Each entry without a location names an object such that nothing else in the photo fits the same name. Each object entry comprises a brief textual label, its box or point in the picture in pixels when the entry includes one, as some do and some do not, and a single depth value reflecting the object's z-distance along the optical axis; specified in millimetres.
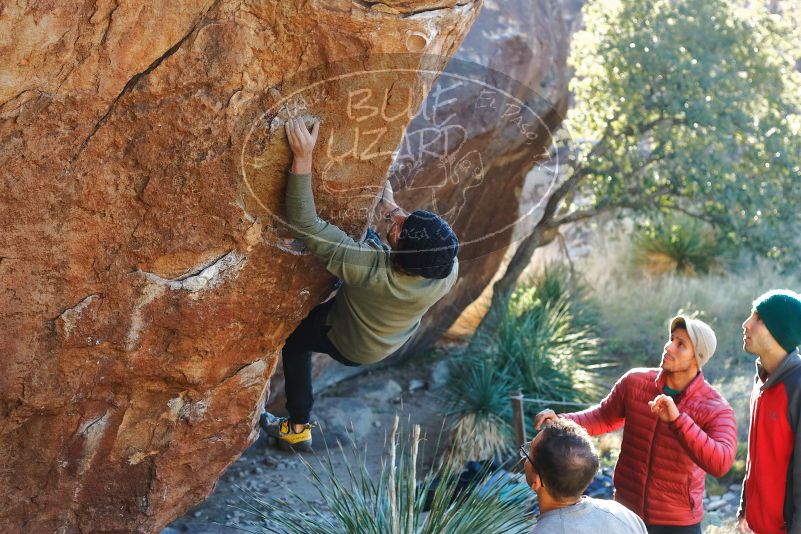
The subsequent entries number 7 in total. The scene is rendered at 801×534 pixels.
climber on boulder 3578
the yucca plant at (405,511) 4082
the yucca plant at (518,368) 7582
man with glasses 2785
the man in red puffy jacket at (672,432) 3799
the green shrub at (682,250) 12461
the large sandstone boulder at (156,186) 3367
